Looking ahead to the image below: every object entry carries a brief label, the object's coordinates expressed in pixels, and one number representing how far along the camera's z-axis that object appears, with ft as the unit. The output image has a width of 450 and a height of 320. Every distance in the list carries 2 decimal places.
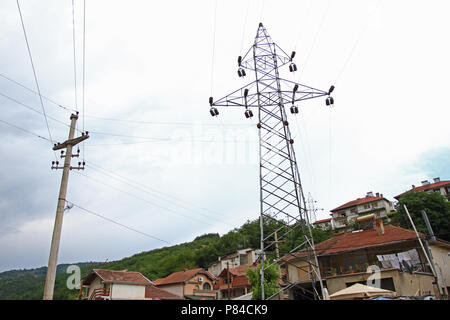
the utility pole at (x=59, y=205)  38.63
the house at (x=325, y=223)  246.25
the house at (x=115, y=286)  94.24
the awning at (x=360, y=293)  44.75
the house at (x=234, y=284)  128.26
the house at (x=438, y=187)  204.54
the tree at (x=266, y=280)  68.33
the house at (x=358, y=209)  208.10
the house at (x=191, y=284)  130.42
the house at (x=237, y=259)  173.76
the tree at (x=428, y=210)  118.93
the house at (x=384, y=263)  64.54
